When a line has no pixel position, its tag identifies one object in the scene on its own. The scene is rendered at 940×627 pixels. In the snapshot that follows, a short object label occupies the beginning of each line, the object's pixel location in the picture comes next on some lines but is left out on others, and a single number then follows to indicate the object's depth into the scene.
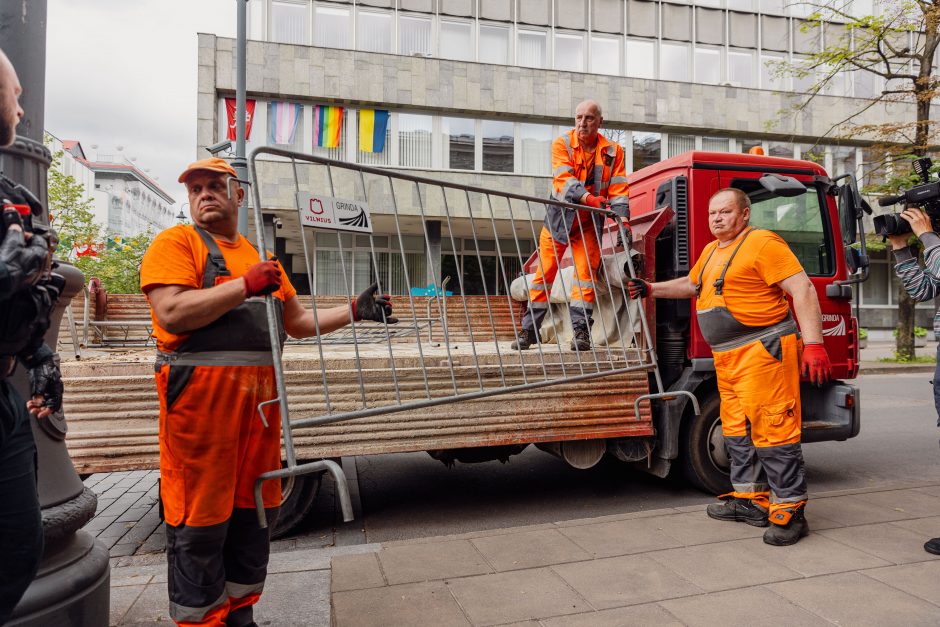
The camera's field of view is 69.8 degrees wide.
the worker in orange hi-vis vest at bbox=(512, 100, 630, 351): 4.72
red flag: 19.78
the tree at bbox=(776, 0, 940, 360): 15.01
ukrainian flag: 20.75
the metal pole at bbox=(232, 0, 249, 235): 11.30
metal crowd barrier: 2.91
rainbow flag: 20.39
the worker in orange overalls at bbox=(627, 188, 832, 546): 3.83
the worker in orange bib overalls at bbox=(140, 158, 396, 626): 2.33
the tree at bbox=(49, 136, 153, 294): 17.94
